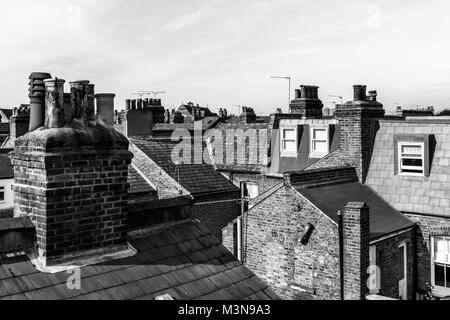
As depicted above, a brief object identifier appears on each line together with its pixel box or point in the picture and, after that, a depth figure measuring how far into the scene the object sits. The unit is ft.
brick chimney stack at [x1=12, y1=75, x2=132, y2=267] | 20.93
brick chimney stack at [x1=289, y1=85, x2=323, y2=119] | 94.22
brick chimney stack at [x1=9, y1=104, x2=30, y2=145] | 86.69
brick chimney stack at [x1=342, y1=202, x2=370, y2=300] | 48.55
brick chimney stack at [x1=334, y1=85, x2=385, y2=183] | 67.41
